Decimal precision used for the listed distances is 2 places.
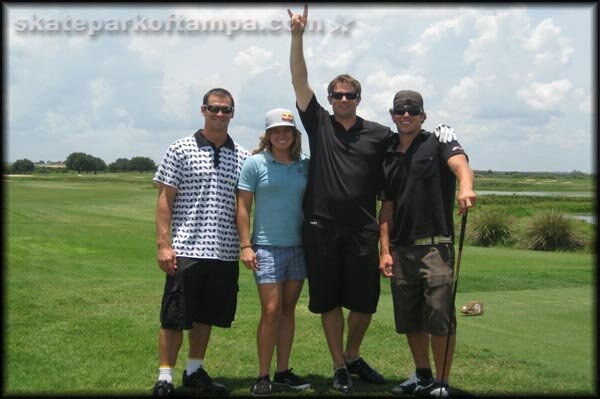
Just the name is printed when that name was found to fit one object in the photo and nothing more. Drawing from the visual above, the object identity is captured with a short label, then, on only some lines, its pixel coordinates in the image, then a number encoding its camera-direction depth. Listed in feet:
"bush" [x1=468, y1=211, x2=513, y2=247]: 77.66
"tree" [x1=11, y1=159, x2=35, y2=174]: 337.99
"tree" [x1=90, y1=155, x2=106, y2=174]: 400.88
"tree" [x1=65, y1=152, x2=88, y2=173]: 393.09
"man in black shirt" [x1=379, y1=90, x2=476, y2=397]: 16.58
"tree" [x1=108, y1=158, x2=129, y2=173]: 410.31
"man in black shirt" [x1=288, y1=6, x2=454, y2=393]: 17.15
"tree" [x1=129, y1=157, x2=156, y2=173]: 372.38
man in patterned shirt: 17.24
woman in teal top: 17.25
